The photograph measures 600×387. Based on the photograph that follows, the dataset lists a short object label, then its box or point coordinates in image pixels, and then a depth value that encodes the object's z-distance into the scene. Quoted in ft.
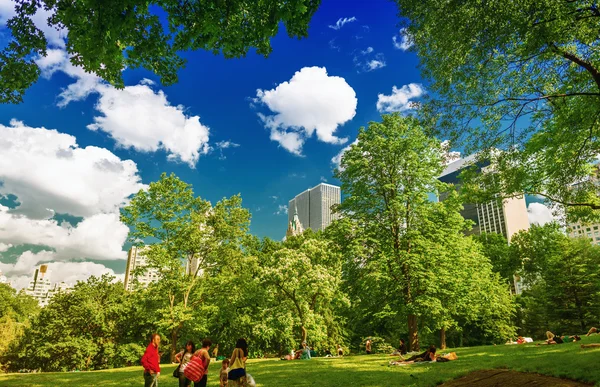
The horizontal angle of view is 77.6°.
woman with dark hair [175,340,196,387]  35.45
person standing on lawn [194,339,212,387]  33.37
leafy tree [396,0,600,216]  36.65
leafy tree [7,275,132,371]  125.70
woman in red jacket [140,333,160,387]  35.24
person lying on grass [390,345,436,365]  57.00
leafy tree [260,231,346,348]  89.30
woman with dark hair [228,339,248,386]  30.99
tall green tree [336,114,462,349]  78.33
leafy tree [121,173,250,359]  108.78
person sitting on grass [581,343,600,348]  46.96
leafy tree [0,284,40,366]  155.04
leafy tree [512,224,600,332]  139.95
